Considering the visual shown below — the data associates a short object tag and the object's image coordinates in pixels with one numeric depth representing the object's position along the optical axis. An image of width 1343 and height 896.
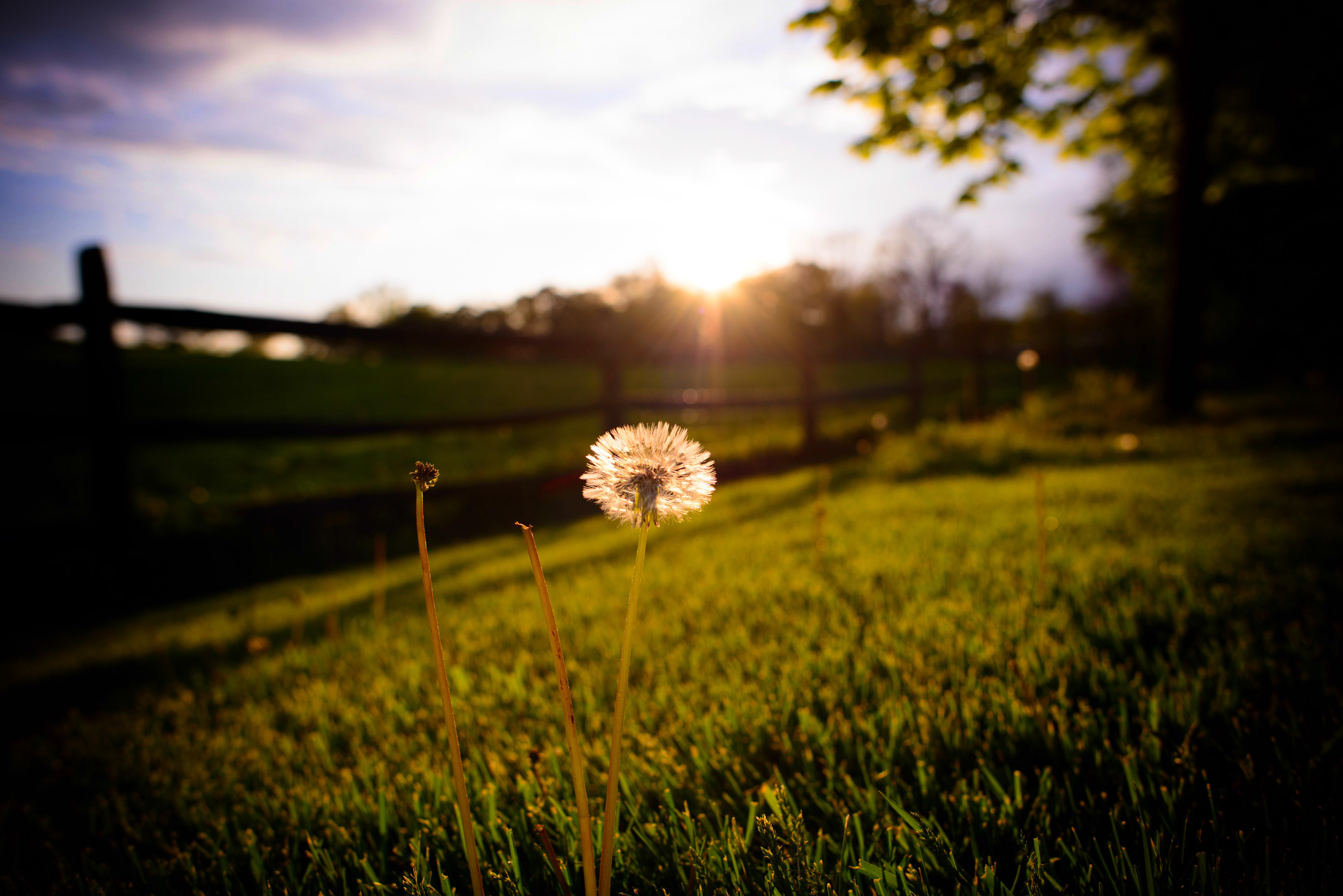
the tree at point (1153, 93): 6.52
